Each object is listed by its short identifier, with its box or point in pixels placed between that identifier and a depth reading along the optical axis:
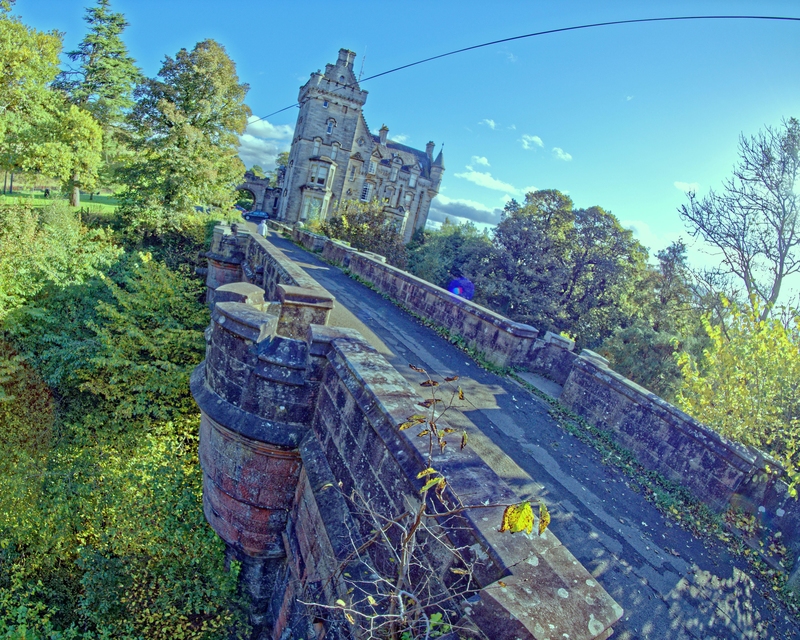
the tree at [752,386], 7.06
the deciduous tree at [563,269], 22.44
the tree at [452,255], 24.89
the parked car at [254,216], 40.94
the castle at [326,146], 38.59
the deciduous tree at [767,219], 13.52
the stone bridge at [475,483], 2.43
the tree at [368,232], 25.12
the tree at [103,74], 31.16
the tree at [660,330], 17.30
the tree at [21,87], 20.75
